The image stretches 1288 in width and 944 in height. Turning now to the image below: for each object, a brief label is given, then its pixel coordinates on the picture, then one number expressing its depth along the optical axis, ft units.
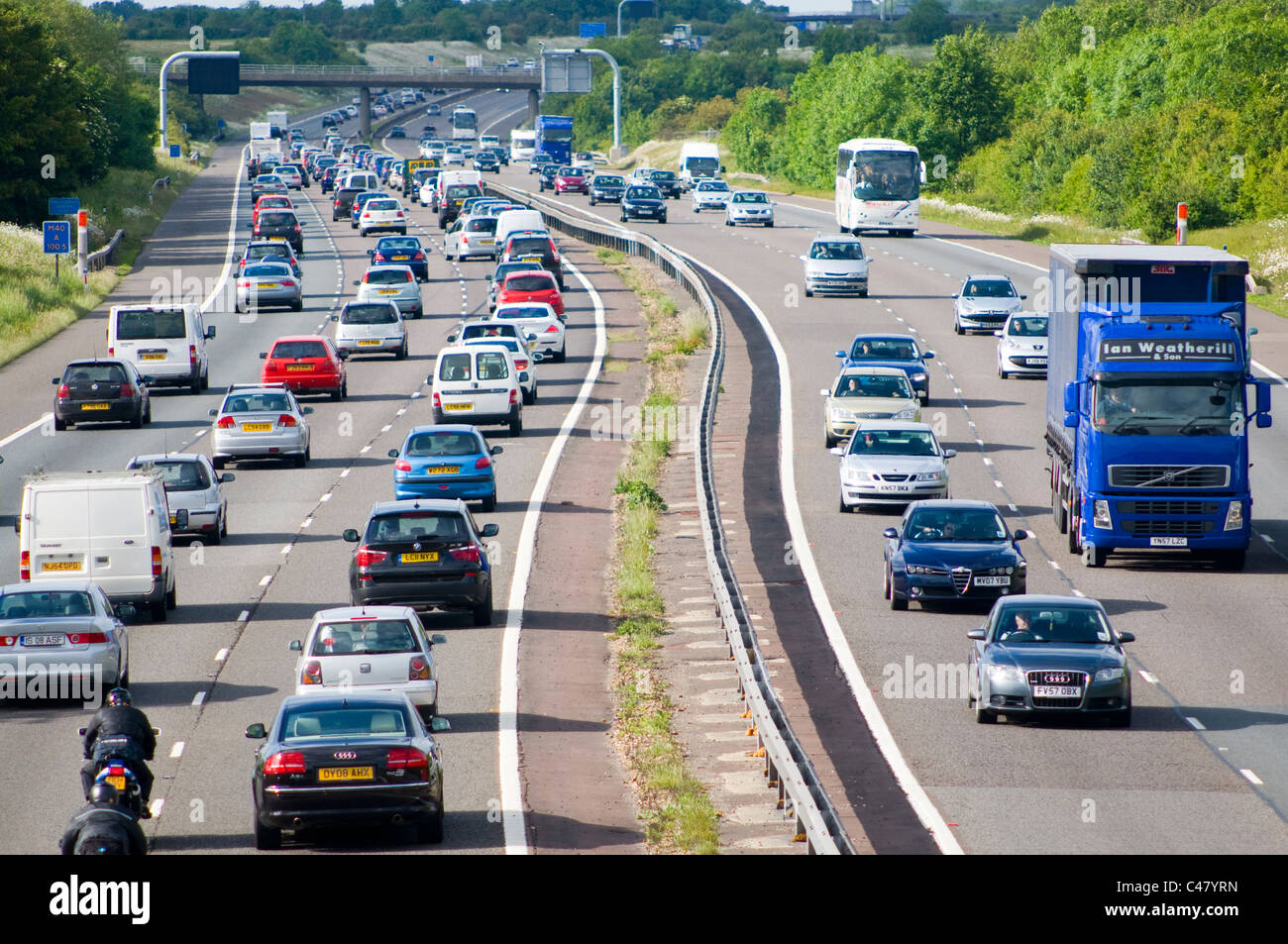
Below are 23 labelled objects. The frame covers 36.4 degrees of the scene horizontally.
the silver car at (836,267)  204.64
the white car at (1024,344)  156.15
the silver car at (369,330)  173.47
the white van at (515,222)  250.16
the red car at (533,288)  181.68
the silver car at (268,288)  208.33
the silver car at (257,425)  120.88
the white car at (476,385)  129.90
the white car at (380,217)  293.43
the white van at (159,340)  154.81
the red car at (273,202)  303.07
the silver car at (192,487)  97.50
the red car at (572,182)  376.89
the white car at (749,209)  299.79
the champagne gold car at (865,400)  122.11
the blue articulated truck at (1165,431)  92.79
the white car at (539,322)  168.35
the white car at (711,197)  343.26
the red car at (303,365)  147.02
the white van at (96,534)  81.41
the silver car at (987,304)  179.32
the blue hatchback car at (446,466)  104.63
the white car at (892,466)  105.19
